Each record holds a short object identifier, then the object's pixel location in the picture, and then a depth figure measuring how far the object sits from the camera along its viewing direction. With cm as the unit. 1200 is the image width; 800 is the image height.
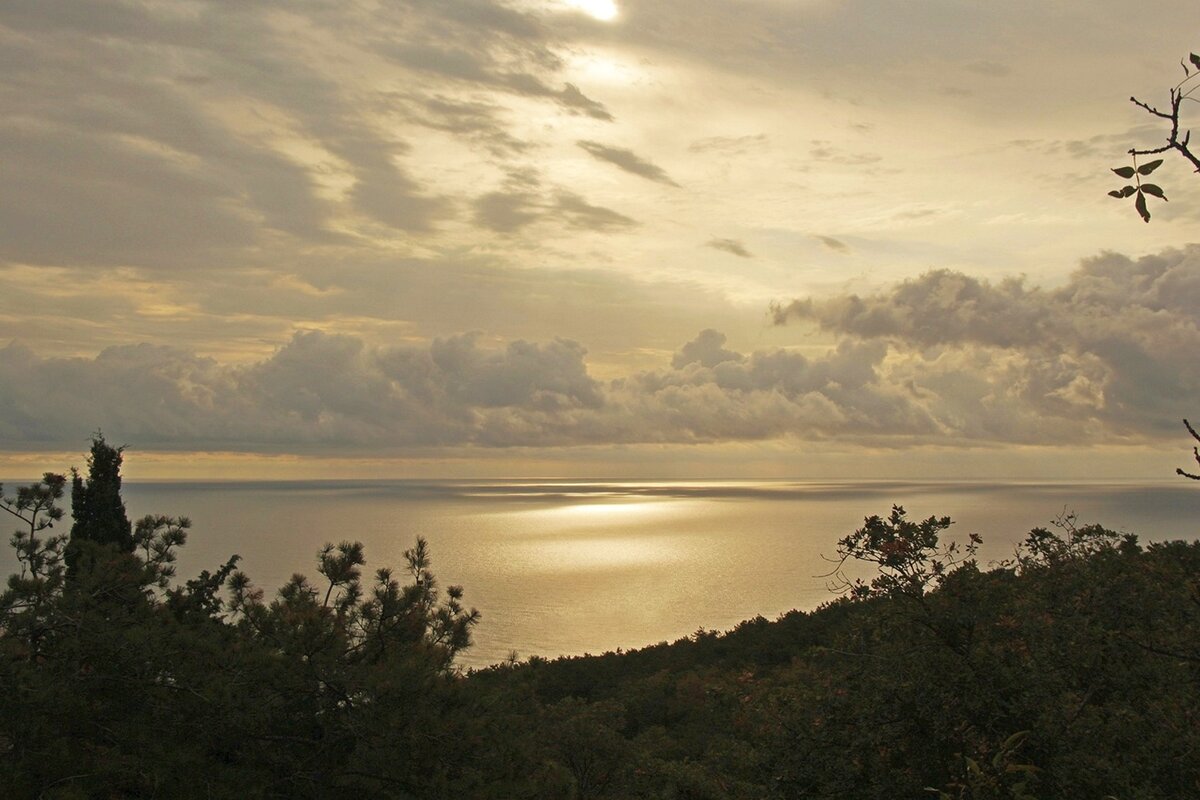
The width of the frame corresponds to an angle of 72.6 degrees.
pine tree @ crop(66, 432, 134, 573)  3168
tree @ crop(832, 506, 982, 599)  1209
